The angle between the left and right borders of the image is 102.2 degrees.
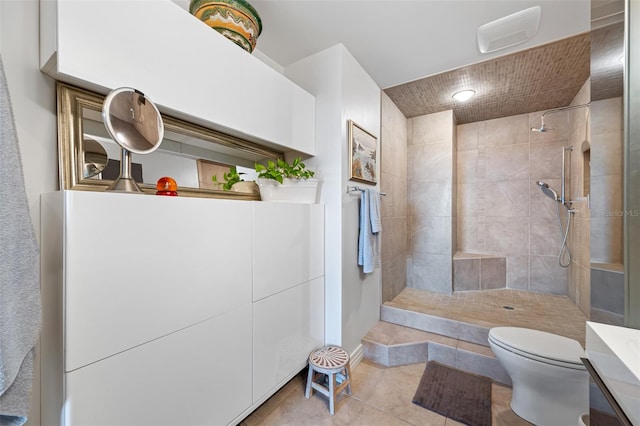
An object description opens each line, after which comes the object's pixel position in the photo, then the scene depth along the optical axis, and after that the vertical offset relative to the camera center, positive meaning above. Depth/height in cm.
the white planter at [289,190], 156 +13
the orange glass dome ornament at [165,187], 107 +10
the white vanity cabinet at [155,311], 78 -37
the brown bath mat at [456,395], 148 -117
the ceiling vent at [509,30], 154 +115
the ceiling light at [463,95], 249 +114
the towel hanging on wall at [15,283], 65 -19
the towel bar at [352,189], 189 +16
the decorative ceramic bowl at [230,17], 126 +98
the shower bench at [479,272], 301 -73
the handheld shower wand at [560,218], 275 -9
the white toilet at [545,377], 132 -89
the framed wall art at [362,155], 188 +44
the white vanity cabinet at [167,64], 84 +60
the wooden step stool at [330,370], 150 -95
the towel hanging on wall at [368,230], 198 -15
